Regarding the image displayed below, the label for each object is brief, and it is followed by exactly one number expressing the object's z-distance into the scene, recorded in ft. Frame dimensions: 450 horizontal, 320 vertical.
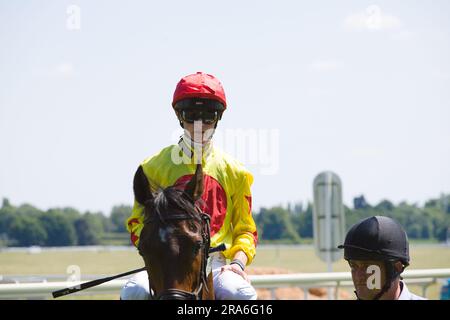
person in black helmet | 18.56
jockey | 21.30
